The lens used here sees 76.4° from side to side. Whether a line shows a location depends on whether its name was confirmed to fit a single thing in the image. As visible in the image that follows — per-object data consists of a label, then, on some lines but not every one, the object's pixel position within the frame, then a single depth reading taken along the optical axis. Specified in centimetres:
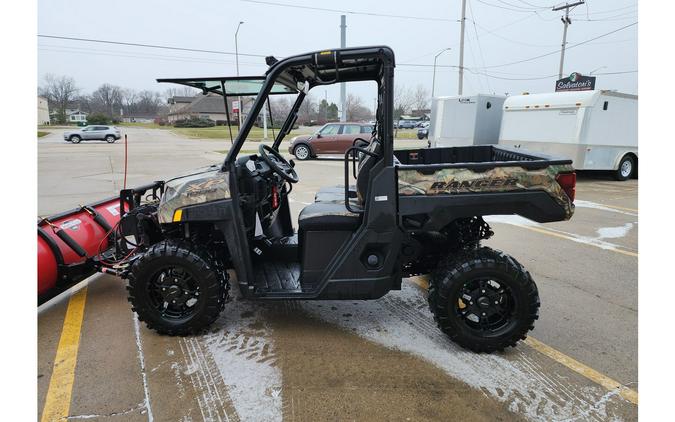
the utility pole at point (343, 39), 2405
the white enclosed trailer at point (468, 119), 1394
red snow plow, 345
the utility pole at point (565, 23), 3100
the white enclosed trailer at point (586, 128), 1134
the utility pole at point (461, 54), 2566
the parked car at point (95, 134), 3269
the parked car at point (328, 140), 1745
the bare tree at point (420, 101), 6200
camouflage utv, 296
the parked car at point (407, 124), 5423
